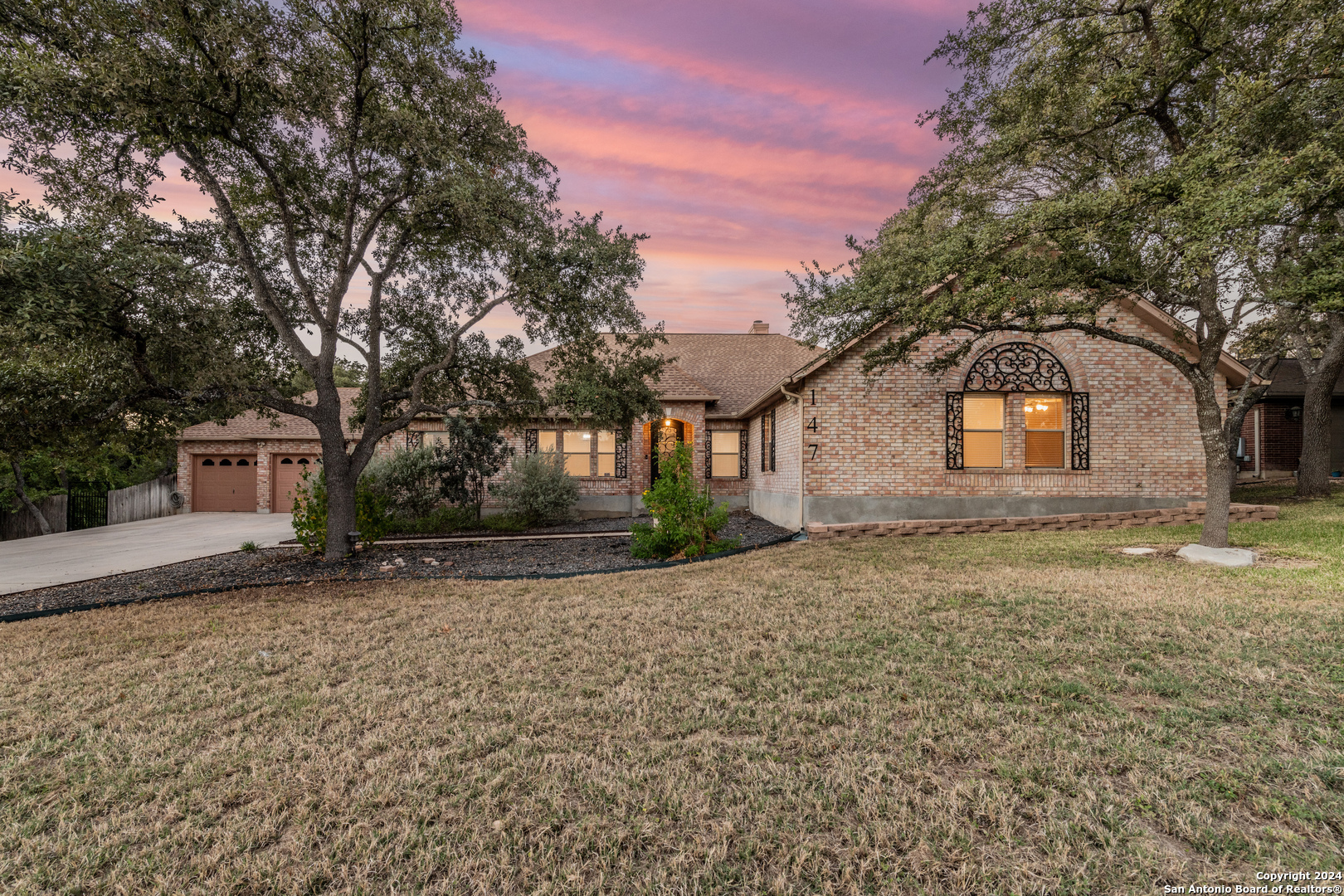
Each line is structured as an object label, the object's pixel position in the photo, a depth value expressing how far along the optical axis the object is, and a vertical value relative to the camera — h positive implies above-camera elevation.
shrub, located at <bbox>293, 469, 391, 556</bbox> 9.54 -1.11
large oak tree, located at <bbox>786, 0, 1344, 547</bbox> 6.63 +3.40
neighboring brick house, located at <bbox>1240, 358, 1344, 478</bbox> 18.80 +0.53
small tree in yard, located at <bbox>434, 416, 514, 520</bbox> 13.35 -0.16
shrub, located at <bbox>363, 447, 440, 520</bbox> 13.09 -0.60
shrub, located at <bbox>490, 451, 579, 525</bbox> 13.60 -0.90
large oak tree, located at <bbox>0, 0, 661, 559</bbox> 6.80 +4.30
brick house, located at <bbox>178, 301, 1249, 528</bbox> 11.38 +0.33
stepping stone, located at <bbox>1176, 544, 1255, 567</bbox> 7.40 -1.51
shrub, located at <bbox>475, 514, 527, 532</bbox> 12.94 -1.69
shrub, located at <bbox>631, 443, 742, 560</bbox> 8.99 -1.03
